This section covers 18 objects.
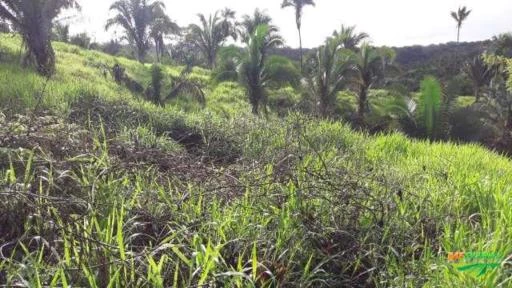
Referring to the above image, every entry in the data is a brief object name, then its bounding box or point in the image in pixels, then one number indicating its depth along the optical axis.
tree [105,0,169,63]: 30.84
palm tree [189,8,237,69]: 34.84
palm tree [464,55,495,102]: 30.11
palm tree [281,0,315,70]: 31.85
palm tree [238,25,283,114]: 15.91
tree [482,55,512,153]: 15.70
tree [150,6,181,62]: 31.84
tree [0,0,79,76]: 13.46
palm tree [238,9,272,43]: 32.84
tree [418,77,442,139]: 13.19
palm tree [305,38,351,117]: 16.34
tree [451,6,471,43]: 41.59
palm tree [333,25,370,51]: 26.97
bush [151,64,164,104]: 15.70
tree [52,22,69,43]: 34.00
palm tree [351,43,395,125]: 17.80
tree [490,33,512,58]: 29.26
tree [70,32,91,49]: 34.81
